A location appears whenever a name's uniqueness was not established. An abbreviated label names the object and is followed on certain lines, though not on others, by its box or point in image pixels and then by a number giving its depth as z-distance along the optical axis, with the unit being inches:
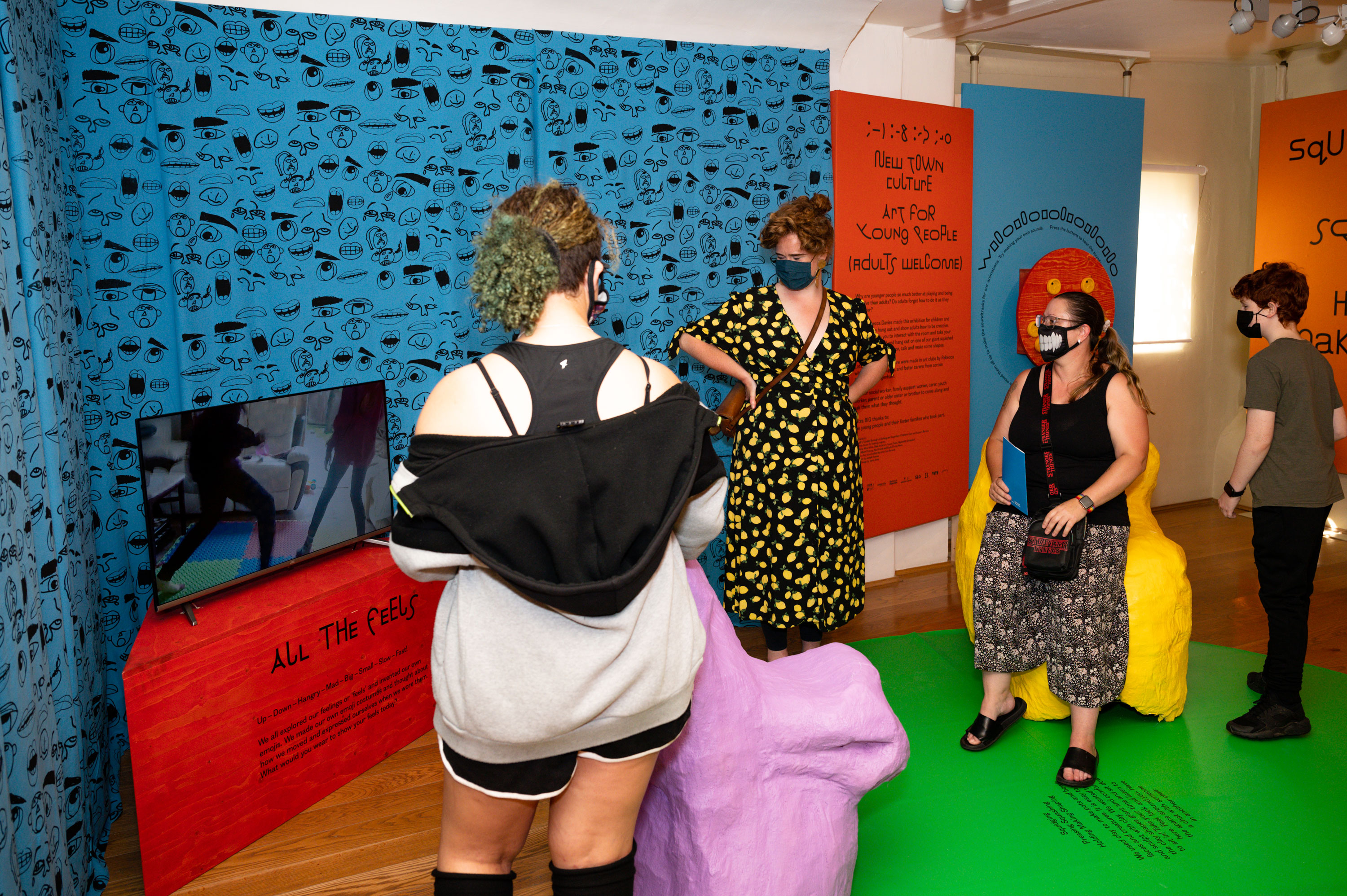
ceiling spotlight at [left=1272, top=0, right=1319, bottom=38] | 166.6
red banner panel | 170.4
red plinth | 92.0
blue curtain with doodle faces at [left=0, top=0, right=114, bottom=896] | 73.7
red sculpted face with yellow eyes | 192.4
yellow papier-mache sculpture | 114.0
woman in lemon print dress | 123.4
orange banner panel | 192.5
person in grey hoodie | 50.8
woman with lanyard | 104.2
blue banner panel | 190.1
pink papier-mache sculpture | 71.7
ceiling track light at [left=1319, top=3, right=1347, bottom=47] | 166.7
